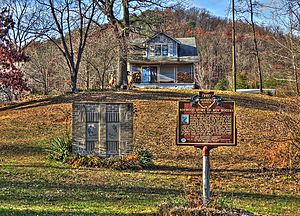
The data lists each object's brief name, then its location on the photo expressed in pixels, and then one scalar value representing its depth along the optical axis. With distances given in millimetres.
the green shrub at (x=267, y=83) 49625
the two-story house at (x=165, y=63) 45625
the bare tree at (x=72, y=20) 32094
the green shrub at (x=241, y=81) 53822
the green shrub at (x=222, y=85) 51603
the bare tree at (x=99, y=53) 37438
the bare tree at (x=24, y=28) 35847
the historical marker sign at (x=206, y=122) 8914
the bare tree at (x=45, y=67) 47406
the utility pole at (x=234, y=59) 34125
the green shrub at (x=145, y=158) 15452
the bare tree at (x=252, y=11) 38178
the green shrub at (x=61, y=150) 16047
